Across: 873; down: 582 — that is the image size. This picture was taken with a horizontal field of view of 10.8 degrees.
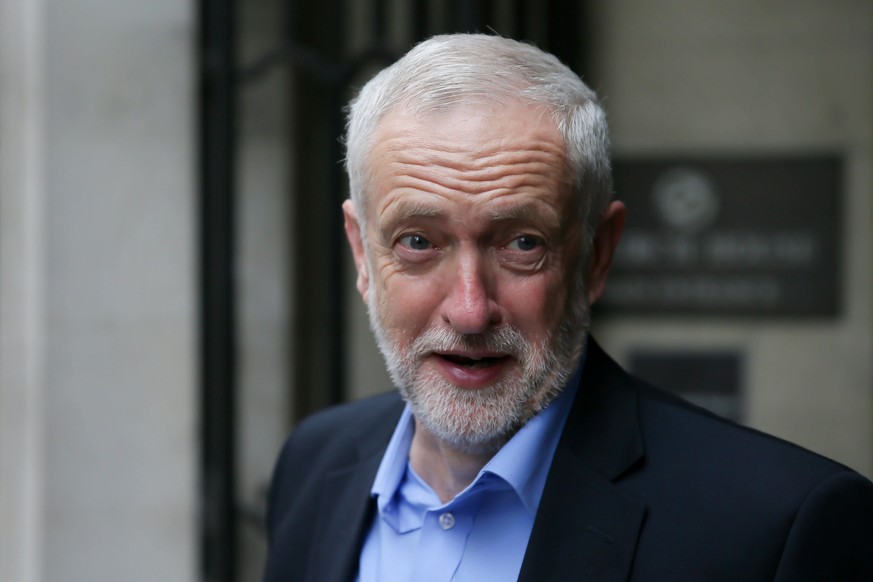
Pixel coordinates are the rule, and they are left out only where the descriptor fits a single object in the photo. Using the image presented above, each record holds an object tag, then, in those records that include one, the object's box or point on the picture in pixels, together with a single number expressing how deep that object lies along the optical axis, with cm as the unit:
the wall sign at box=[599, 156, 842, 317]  365
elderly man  252
